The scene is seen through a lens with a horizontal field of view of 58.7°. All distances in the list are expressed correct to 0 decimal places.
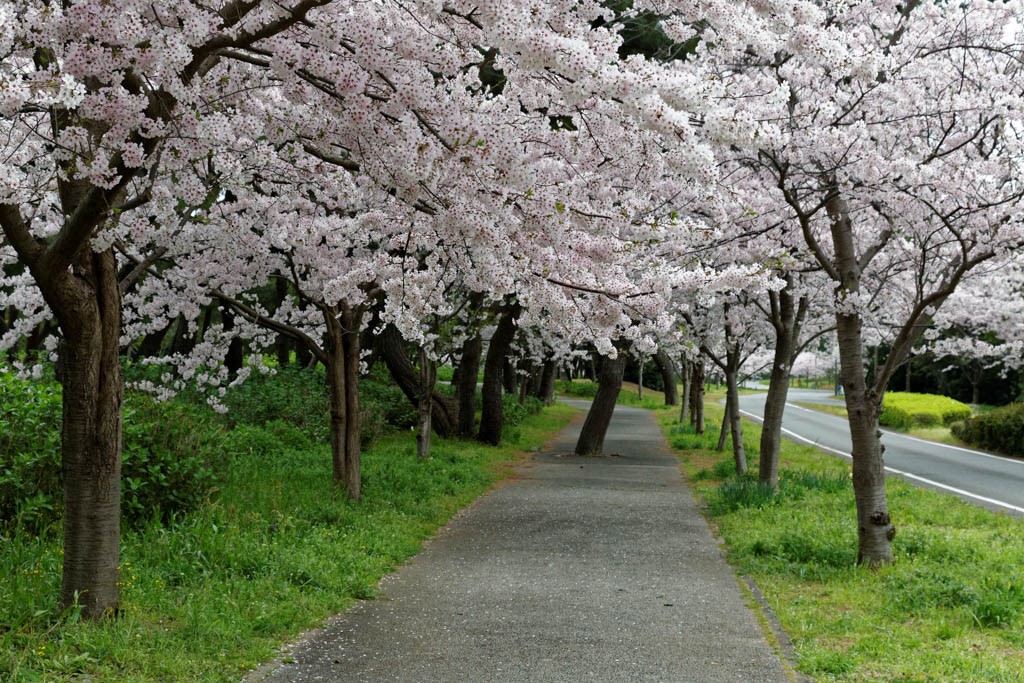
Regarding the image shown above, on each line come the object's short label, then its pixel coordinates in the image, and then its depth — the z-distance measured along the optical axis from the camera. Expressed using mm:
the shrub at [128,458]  7574
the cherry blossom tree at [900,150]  8414
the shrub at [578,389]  60812
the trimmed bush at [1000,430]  24297
